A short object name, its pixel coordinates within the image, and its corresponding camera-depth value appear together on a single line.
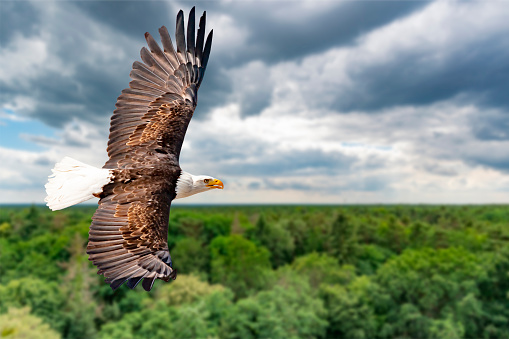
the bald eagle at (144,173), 3.69
